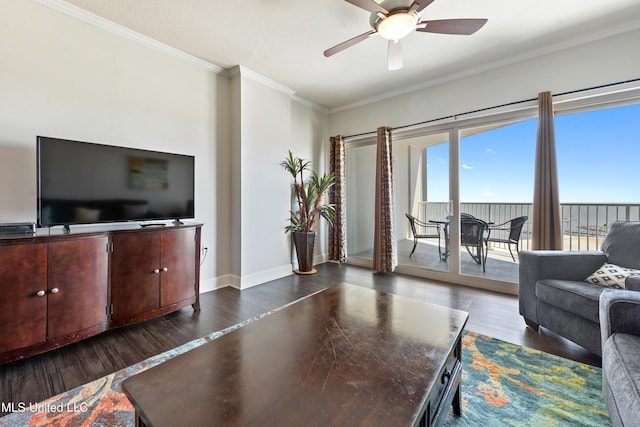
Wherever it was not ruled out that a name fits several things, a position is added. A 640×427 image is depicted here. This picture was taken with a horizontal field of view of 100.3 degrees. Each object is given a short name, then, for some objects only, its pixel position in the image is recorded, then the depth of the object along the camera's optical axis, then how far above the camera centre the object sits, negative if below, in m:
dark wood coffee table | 0.79 -0.59
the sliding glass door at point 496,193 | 3.27 +0.25
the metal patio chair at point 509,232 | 3.31 -0.26
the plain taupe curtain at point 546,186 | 2.83 +0.28
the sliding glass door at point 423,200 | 3.88 +0.18
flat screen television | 1.98 +0.25
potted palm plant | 4.05 +0.05
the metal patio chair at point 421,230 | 4.06 -0.28
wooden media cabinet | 1.70 -0.53
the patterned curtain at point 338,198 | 4.64 +0.25
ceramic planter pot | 4.02 -0.56
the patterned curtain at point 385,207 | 4.09 +0.08
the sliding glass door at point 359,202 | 4.72 +0.19
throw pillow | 1.91 -0.47
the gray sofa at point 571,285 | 1.82 -0.55
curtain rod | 2.63 +1.28
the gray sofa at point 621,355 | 0.95 -0.60
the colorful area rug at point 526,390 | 1.31 -1.00
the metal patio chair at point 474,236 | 3.61 -0.33
